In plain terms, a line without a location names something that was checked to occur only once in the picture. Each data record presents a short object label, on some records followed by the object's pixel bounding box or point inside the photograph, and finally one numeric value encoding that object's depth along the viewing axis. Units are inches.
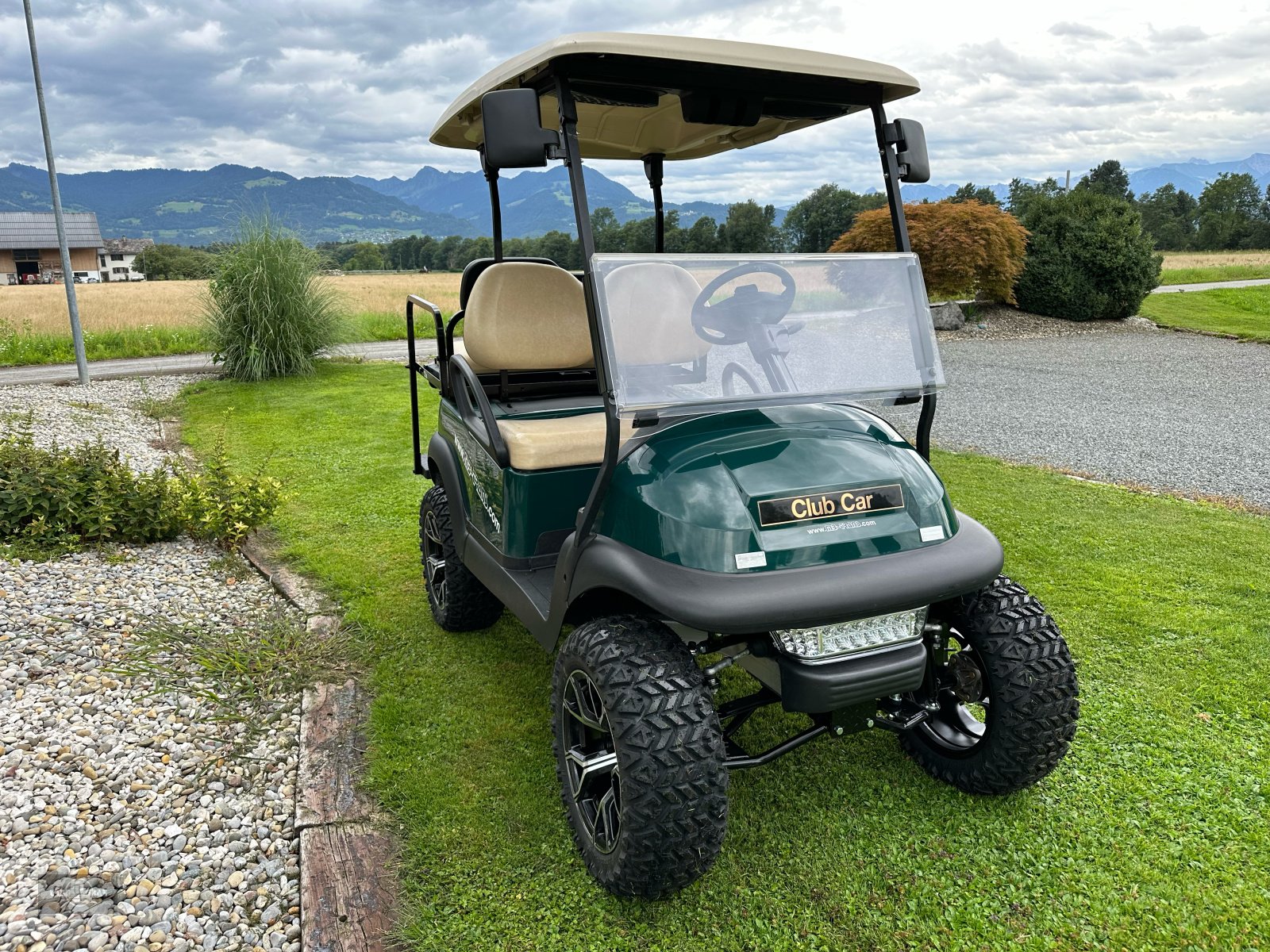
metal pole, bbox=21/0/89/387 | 390.3
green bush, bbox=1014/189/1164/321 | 620.4
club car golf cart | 76.9
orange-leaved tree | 569.6
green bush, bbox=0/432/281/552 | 168.7
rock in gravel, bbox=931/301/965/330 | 600.4
